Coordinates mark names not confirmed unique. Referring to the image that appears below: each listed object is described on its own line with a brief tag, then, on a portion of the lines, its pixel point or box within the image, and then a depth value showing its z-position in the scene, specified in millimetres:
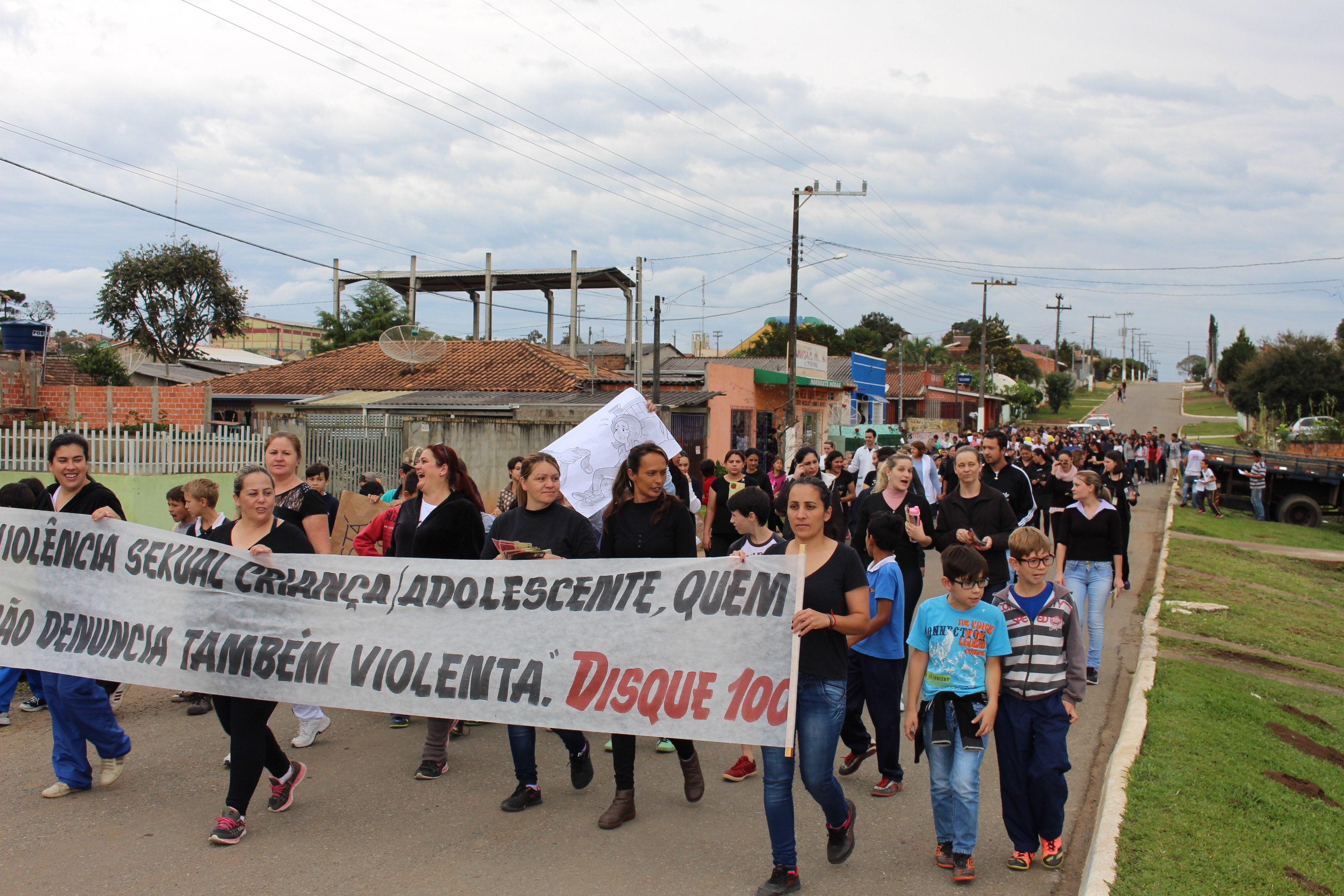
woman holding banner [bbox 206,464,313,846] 4582
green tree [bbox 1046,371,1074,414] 85312
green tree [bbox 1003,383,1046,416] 78125
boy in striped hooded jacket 4395
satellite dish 25297
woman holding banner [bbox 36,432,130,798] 5148
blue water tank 17453
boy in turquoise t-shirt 4309
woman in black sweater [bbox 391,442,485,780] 5598
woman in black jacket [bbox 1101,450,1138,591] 10945
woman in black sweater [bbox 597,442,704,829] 5188
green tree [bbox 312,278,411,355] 40875
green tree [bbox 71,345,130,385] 25422
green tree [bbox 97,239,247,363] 38719
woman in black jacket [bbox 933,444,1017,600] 6754
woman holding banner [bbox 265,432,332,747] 5562
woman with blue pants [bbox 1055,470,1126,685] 7711
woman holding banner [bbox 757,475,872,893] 4078
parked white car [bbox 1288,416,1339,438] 33375
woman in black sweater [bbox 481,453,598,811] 5035
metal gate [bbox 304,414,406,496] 17047
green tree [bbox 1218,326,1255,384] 84625
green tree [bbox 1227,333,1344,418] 49500
